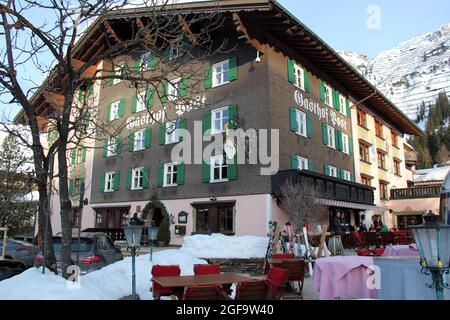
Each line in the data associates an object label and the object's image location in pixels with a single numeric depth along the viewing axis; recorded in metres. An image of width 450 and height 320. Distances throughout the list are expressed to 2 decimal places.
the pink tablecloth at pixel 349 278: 6.86
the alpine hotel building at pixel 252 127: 20.52
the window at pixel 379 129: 33.88
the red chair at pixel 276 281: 6.11
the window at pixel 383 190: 32.92
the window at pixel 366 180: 30.24
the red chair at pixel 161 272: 7.38
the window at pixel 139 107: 27.78
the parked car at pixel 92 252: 10.91
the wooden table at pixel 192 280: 6.50
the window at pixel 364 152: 30.79
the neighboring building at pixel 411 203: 32.72
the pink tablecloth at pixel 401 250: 9.02
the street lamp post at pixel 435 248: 4.29
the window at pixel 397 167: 36.89
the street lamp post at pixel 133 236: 8.31
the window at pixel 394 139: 37.16
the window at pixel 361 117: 31.19
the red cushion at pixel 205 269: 8.18
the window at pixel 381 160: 33.34
